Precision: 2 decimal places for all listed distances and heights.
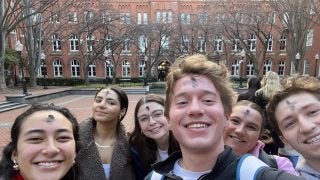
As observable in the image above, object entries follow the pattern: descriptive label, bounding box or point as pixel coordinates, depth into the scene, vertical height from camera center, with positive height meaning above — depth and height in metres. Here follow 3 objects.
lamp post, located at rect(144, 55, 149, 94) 25.05 -1.37
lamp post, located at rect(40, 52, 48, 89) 28.90 +1.47
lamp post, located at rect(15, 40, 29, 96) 18.41 +1.61
